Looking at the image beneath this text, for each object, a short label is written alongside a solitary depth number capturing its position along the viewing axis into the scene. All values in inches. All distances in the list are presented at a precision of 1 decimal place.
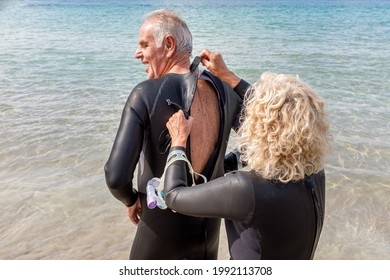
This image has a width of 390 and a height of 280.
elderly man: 89.7
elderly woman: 74.2
